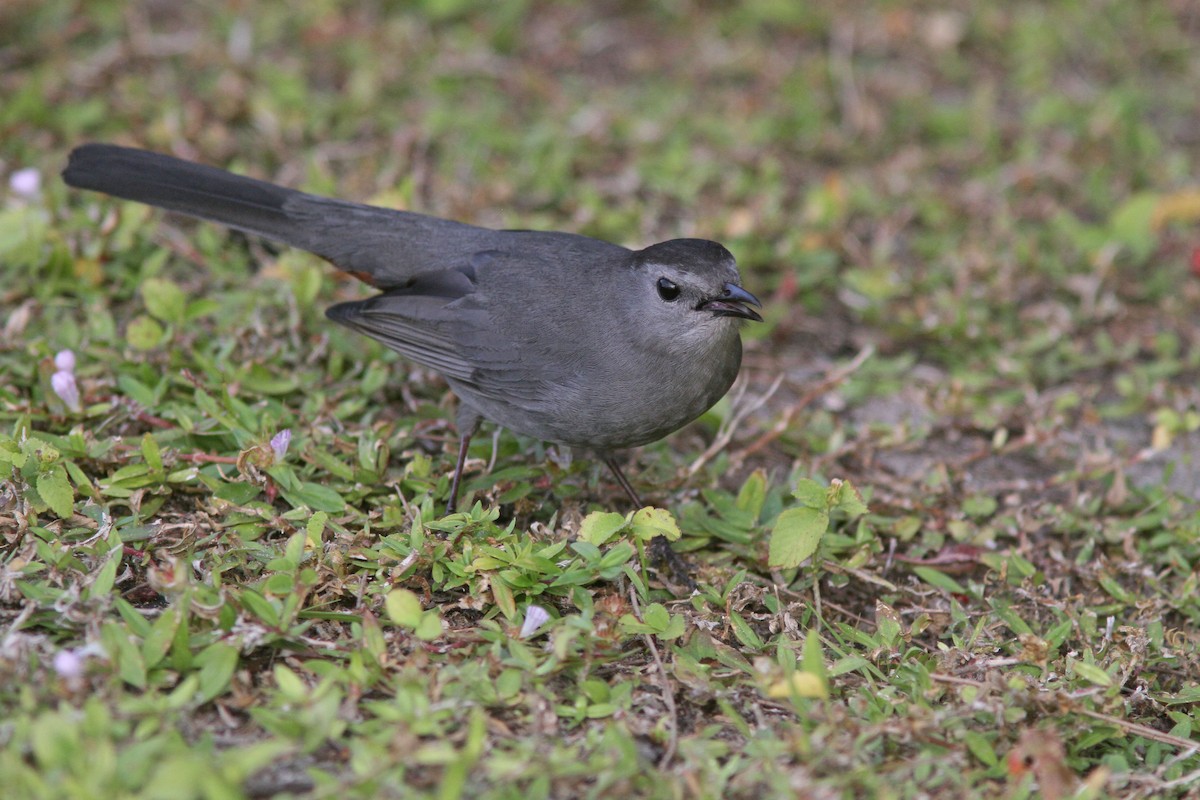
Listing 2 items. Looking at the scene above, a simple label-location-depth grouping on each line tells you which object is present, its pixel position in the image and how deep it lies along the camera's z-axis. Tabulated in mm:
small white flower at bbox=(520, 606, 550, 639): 7164
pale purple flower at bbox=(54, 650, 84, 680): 6000
